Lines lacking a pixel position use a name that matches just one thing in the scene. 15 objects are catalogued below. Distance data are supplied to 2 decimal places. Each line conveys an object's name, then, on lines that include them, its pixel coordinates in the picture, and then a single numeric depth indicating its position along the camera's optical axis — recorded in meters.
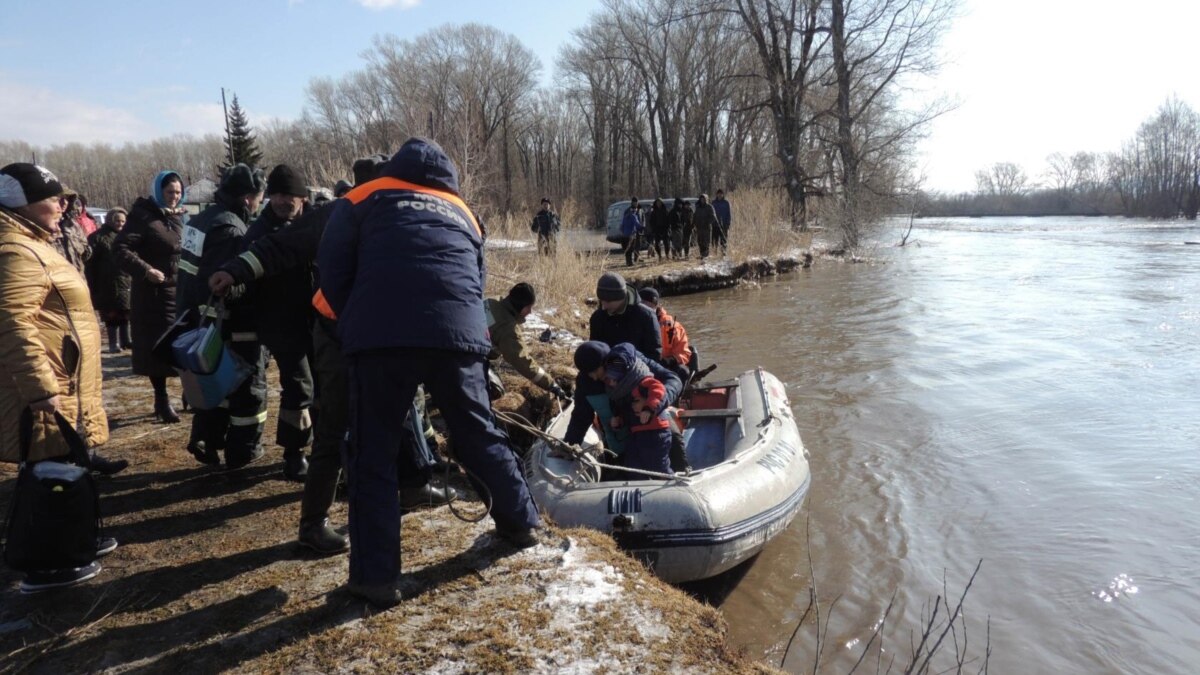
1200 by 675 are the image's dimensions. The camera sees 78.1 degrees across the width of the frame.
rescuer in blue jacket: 2.48
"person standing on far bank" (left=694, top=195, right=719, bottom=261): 17.34
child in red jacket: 4.52
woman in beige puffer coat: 2.69
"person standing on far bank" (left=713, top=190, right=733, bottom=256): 18.06
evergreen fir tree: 32.19
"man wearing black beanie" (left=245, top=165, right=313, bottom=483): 3.63
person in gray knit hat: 5.39
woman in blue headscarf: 5.09
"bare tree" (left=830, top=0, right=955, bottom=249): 23.61
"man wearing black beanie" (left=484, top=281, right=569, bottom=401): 5.43
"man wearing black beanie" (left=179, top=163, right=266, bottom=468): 3.73
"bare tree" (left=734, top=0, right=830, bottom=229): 24.77
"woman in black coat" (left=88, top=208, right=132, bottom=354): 7.15
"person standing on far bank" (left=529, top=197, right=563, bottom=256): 15.52
